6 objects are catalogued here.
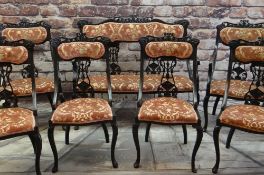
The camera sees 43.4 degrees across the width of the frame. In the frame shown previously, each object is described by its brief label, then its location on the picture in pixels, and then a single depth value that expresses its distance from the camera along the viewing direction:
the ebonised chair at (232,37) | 3.72
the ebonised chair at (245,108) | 2.68
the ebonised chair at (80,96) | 2.82
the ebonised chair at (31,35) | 3.69
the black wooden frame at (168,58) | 3.10
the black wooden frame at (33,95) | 2.72
